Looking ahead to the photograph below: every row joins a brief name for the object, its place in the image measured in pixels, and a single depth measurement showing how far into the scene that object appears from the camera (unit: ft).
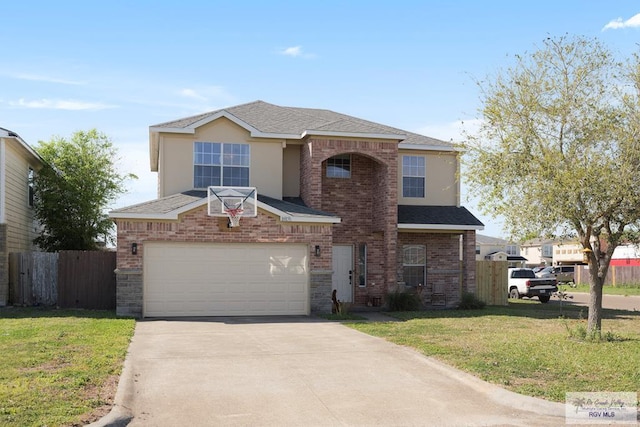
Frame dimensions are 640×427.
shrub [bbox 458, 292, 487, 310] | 73.77
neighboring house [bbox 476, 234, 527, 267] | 196.03
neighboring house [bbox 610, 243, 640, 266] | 170.09
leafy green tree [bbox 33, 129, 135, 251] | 85.35
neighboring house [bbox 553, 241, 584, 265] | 220.43
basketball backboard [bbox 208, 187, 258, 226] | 60.90
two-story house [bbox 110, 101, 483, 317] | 61.05
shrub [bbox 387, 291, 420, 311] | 68.85
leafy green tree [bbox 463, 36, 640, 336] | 41.96
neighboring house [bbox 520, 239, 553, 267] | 240.73
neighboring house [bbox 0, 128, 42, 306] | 68.74
